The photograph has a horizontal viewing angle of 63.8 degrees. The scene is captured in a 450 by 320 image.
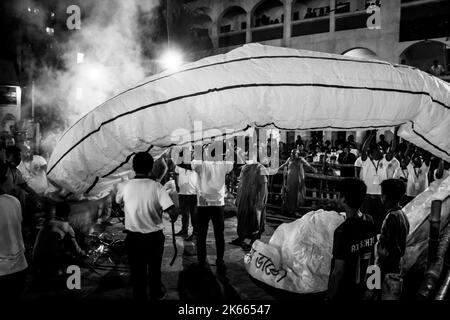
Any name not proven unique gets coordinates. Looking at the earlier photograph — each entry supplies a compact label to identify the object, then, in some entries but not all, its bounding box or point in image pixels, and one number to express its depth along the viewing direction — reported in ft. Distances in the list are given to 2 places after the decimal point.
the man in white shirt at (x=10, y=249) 10.36
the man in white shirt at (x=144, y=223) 12.26
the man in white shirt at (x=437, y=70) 53.16
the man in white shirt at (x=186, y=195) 23.38
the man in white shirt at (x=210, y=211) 17.83
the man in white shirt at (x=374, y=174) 23.56
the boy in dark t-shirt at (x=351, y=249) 8.86
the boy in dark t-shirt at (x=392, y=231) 11.73
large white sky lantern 10.39
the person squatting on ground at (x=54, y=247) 15.56
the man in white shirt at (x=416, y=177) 26.55
